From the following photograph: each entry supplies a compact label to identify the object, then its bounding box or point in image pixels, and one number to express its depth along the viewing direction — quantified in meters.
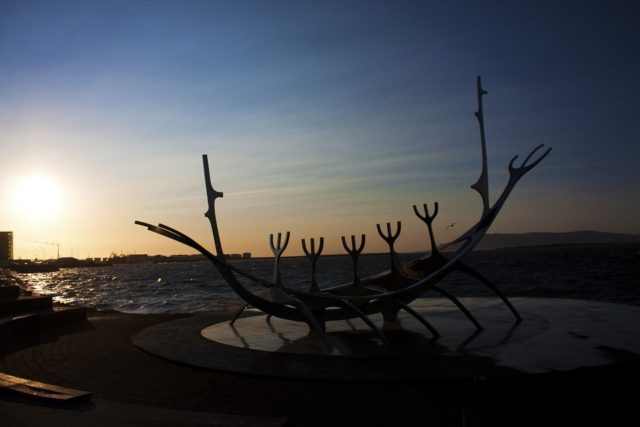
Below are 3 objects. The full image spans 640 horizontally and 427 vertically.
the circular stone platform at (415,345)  8.65
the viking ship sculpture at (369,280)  11.62
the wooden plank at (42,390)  6.80
